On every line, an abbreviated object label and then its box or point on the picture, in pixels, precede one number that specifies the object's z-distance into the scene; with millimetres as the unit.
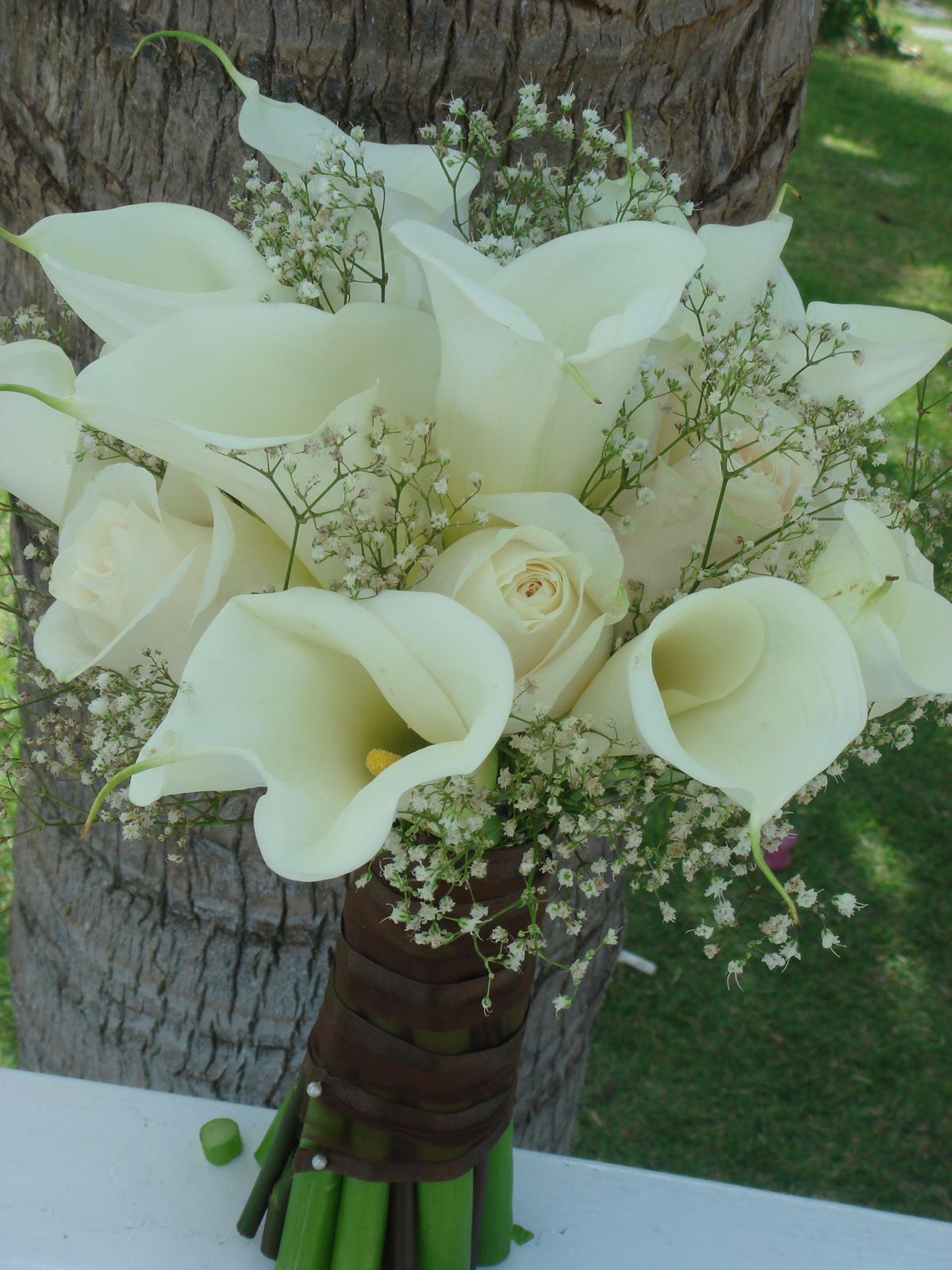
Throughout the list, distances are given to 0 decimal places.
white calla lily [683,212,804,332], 805
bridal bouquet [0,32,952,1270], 642
